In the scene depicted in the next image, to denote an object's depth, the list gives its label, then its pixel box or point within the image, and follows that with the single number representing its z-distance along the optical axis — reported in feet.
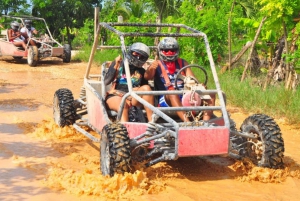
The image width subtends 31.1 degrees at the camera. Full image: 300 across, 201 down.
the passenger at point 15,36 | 53.88
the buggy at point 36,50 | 52.08
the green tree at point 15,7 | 76.69
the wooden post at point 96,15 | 36.24
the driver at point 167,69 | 19.96
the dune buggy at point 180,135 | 16.63
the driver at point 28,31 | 53.88
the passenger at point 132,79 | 19.31
